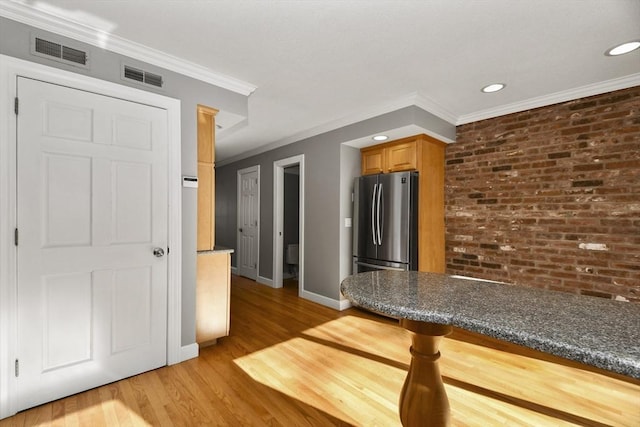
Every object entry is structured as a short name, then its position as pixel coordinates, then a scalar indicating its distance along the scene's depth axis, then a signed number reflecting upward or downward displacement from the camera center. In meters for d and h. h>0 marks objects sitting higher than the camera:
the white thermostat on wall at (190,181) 2.43 +0.27
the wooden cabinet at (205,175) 2.66 +0.36
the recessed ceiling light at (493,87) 2.75 +1.19
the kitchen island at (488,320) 0.75 -0.32
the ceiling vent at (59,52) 1.86 +1.05
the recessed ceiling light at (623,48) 2.08 +1.19
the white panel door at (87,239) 1.84 -0.17
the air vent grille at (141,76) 2.17 +1.04
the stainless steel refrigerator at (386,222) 3.39 -0.09
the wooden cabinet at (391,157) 3.49 +0.72
